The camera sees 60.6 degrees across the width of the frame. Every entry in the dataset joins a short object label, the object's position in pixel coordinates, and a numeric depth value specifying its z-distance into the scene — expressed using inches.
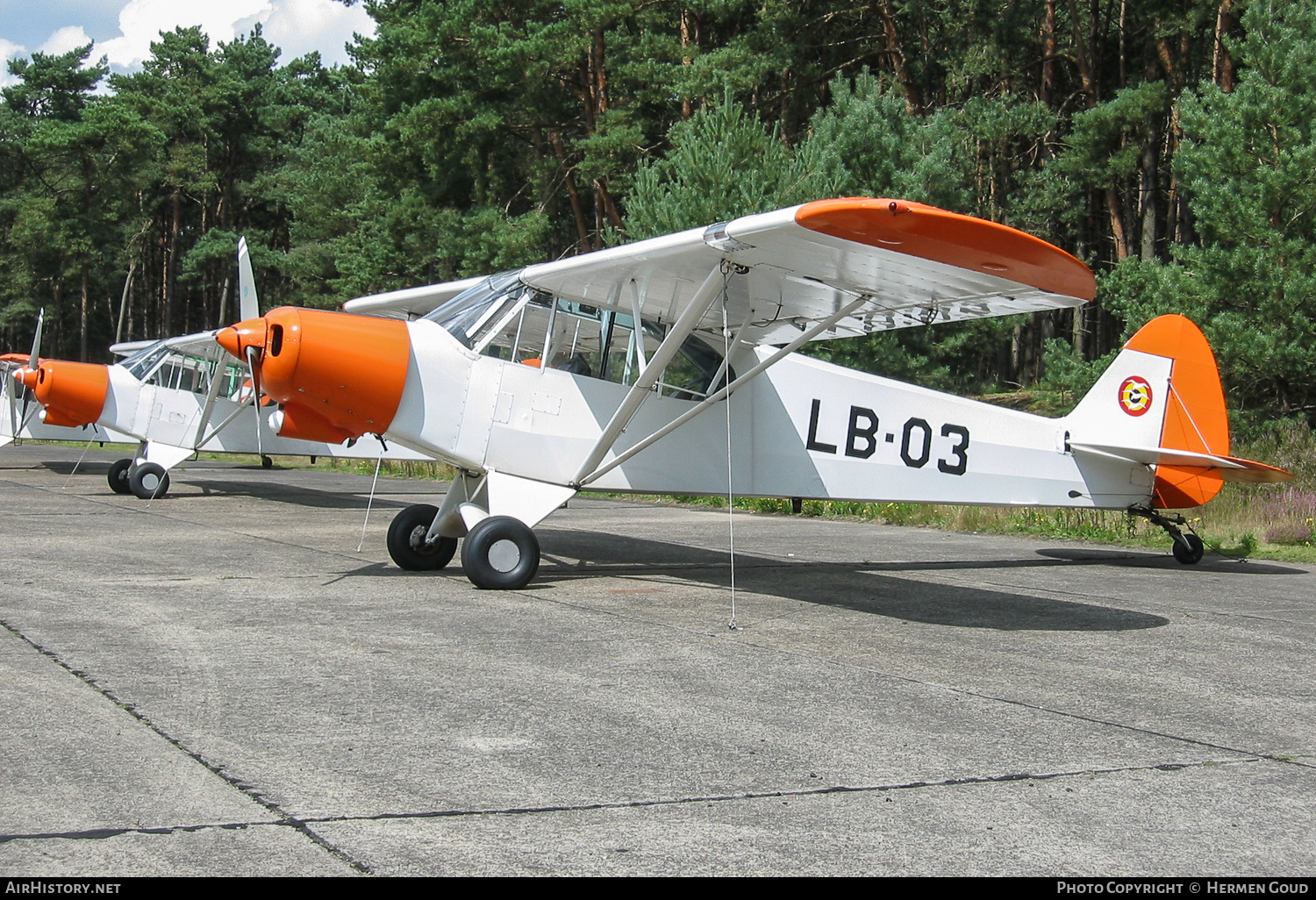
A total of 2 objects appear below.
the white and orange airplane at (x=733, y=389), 301.7
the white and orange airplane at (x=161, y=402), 765.9
